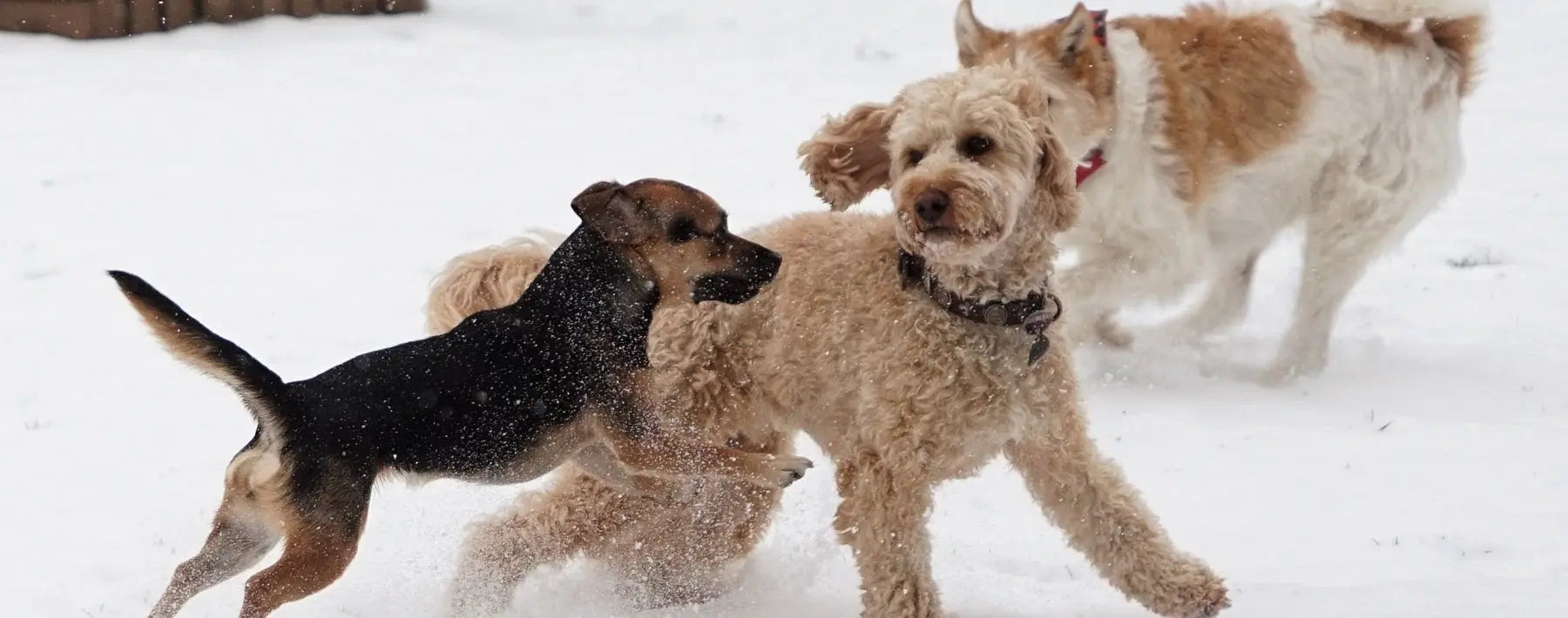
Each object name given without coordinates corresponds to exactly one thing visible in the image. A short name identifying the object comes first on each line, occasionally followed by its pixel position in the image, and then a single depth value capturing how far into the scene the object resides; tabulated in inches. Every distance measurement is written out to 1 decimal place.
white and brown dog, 241.3
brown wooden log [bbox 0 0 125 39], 390.6
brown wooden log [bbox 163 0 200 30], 404.5
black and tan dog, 140.9
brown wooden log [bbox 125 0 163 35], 395.5
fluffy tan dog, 152.0
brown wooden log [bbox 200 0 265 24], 412.5
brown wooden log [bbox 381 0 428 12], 446.0
